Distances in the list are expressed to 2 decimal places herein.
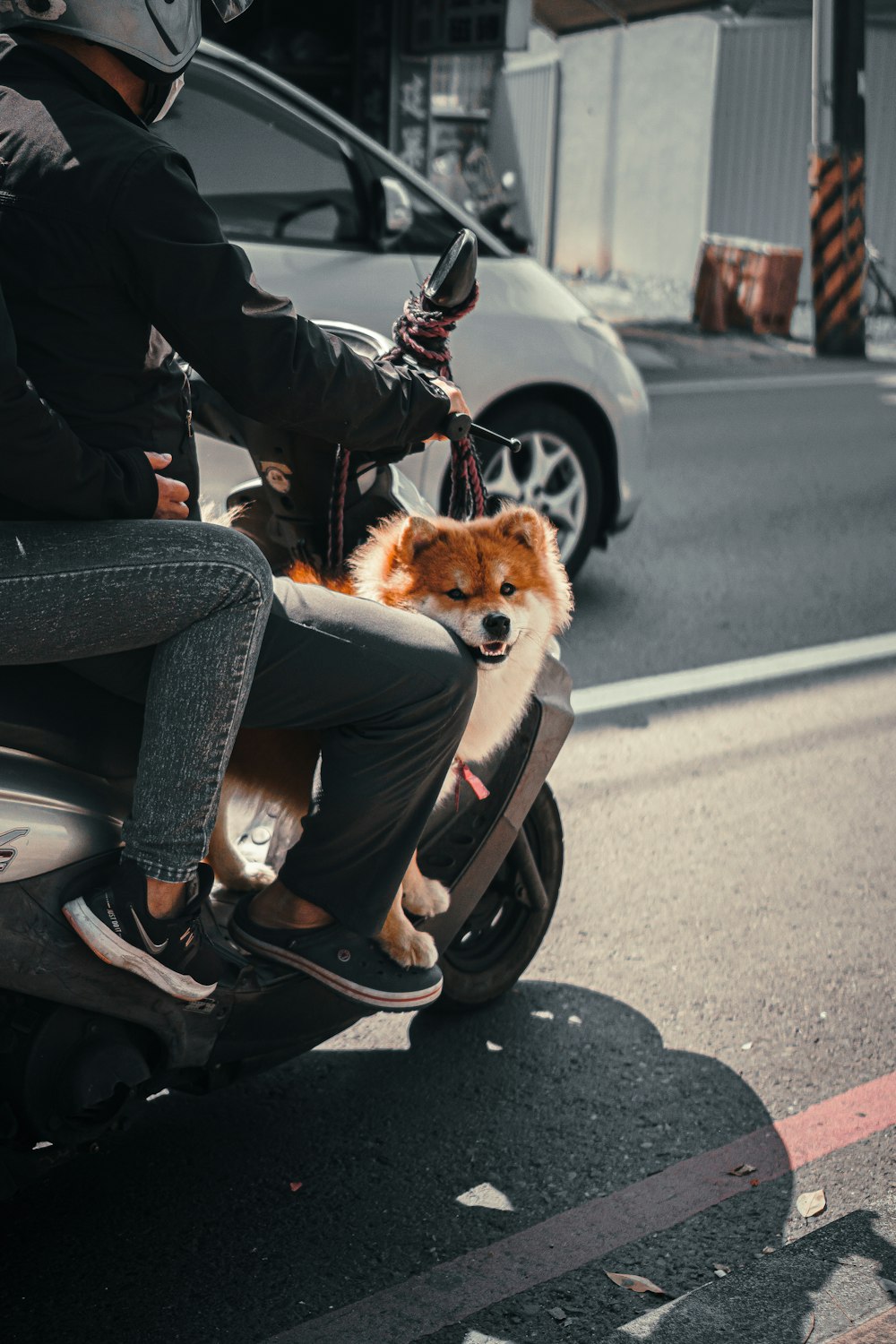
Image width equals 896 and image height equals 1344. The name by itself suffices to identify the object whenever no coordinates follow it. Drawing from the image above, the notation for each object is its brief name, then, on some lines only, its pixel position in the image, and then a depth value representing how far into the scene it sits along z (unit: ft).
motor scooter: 7.54
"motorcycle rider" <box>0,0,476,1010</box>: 7.00
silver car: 19.79
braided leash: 8.80
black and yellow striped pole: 50.78
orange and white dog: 8.69
